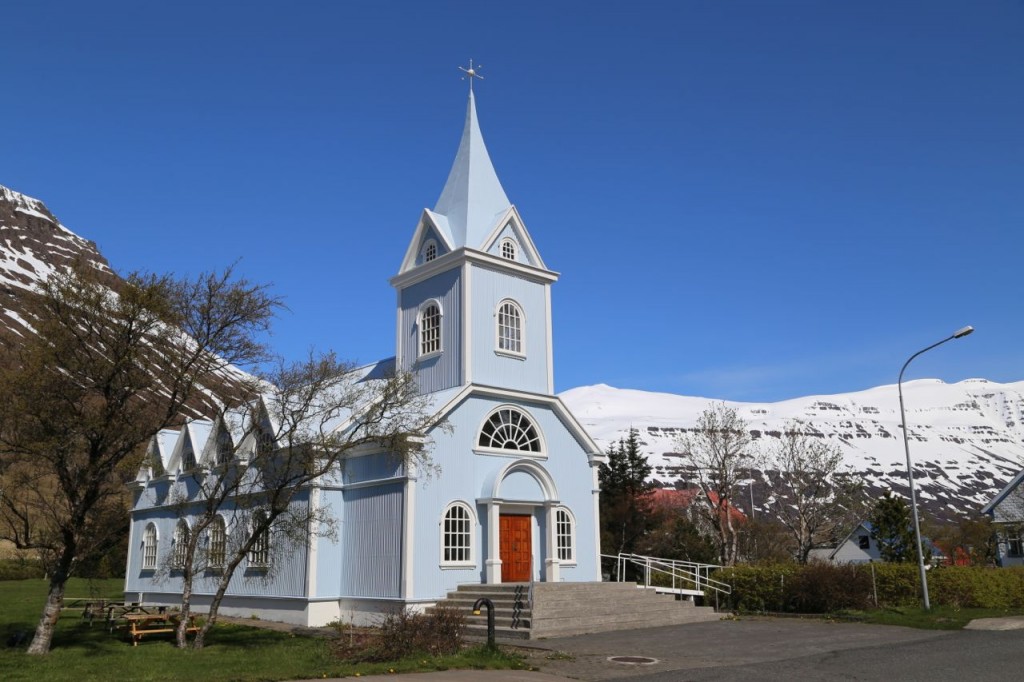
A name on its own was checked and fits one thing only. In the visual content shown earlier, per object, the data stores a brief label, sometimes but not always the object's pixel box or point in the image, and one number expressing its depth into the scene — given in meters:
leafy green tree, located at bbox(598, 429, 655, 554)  40.12
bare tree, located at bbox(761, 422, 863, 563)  42.50
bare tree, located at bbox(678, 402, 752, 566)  41.41
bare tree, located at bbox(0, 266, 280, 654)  15.98
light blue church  22.48
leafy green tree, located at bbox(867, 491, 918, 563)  36.66
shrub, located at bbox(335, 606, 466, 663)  14.79
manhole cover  14.77
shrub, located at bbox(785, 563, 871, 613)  24.30
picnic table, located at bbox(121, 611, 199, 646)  18.61
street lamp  22.72
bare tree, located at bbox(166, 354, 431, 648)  17.86
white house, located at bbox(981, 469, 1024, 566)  51.37
